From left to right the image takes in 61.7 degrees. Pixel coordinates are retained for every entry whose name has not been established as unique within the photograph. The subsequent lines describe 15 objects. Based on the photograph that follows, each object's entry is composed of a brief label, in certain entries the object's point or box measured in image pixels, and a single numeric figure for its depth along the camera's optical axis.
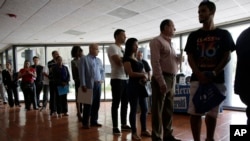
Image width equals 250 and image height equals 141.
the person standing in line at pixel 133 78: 2.57
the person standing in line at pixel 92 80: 3.27
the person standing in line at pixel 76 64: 4.00
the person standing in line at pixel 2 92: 7.10
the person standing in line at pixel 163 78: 2.14
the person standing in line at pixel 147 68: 3.33
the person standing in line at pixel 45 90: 5.66
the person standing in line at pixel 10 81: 6.74
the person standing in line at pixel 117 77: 2.86
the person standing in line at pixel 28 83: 5.89
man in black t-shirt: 1.78
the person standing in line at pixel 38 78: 6.13
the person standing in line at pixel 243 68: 1.12
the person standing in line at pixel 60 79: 4.47
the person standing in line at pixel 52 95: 4.80
